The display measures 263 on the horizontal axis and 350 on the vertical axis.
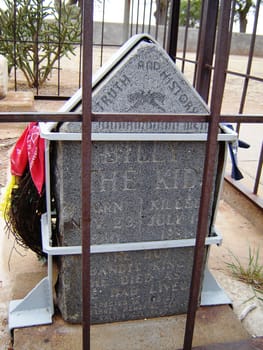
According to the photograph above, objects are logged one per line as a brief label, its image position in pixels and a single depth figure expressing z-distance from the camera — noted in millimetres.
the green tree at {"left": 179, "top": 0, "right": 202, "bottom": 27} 24011
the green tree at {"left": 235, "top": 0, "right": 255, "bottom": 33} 25559
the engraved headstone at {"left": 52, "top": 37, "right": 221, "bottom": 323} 1564
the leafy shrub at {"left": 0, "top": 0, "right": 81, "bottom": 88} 7660
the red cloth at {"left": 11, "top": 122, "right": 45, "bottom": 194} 1838
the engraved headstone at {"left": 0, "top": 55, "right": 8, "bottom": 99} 5695
